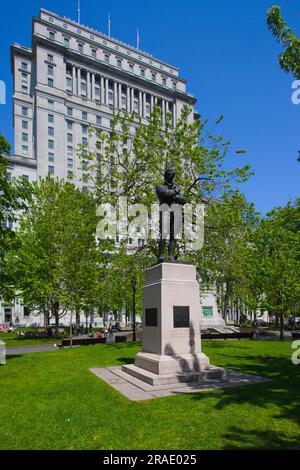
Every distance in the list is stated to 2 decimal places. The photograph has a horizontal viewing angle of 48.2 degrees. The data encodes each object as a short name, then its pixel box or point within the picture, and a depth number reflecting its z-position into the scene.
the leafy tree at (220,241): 20.64
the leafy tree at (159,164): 20.39
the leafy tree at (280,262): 27.62
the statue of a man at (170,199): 12.38
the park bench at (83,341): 25.39
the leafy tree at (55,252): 29.45
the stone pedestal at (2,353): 14.93
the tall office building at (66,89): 76.25
